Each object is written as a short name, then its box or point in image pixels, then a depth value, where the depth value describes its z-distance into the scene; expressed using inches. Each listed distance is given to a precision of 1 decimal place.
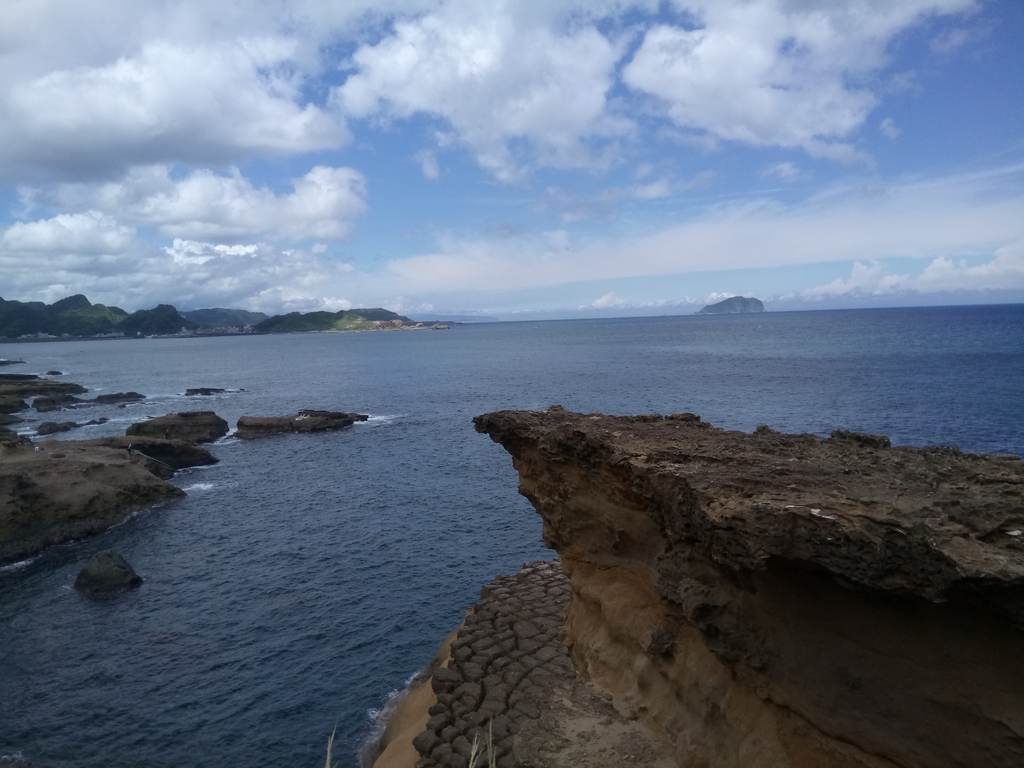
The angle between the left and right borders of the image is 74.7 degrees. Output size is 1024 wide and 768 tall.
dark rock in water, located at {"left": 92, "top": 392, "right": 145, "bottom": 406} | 3474.2
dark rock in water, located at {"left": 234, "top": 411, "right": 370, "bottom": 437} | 2477.9
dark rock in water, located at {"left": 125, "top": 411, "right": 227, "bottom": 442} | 2295.8
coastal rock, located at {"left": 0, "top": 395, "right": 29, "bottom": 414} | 3176.4
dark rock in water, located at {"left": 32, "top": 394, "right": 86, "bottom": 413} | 3304.6
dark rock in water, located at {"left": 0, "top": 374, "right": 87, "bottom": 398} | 3612.2
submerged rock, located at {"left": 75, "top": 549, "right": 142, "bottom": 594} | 1123.3
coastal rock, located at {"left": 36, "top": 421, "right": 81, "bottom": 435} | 2603.3
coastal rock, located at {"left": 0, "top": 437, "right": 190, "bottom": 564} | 1342.3
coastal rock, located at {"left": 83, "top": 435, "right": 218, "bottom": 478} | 1975.9
